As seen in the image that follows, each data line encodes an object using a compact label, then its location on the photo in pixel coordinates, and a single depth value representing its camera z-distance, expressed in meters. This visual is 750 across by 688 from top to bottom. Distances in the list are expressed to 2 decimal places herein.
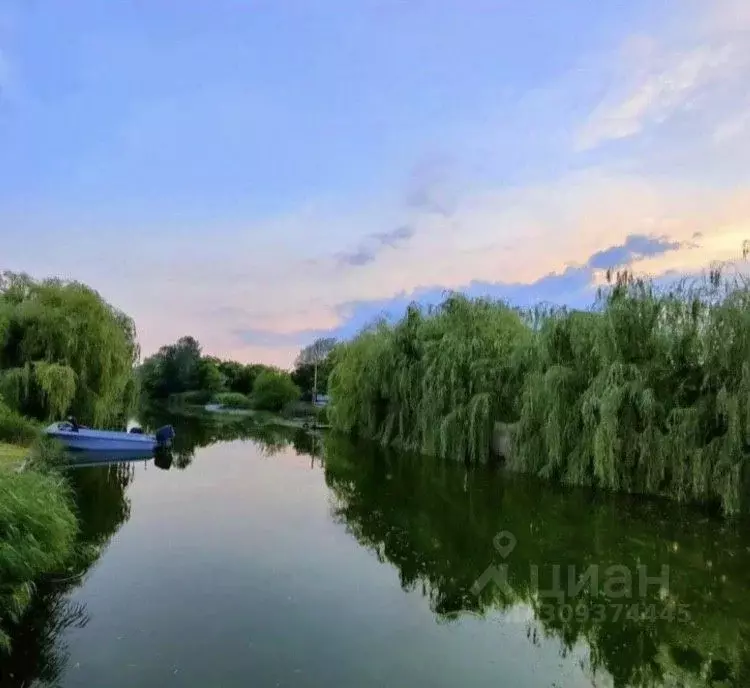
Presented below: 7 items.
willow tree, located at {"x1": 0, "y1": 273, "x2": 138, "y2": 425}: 16.16
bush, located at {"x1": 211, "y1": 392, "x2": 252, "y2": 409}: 48.09
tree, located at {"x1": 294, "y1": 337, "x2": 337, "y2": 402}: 45.92
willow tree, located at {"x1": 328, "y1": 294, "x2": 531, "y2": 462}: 16.62
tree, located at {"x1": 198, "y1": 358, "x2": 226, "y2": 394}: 57.72
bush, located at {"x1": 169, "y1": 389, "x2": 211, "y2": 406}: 54.16
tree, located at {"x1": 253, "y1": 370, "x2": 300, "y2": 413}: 45.25
